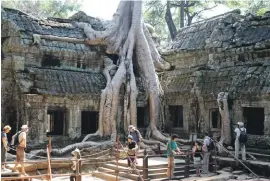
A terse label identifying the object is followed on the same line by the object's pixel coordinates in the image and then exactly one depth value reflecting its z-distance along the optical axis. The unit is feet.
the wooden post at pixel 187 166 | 33.12
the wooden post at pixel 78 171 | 26.15
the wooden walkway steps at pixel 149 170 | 32.49
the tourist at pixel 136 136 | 35.17
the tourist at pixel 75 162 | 27.70
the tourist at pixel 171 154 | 31.07
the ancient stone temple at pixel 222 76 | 42.37
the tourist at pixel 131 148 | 31.82
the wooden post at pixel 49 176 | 24.09
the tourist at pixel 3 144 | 28.17
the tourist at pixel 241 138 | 36.40
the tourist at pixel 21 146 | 28.91
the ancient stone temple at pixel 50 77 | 41.83
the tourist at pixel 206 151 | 34.47
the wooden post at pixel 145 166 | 30.09
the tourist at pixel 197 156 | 33.95
